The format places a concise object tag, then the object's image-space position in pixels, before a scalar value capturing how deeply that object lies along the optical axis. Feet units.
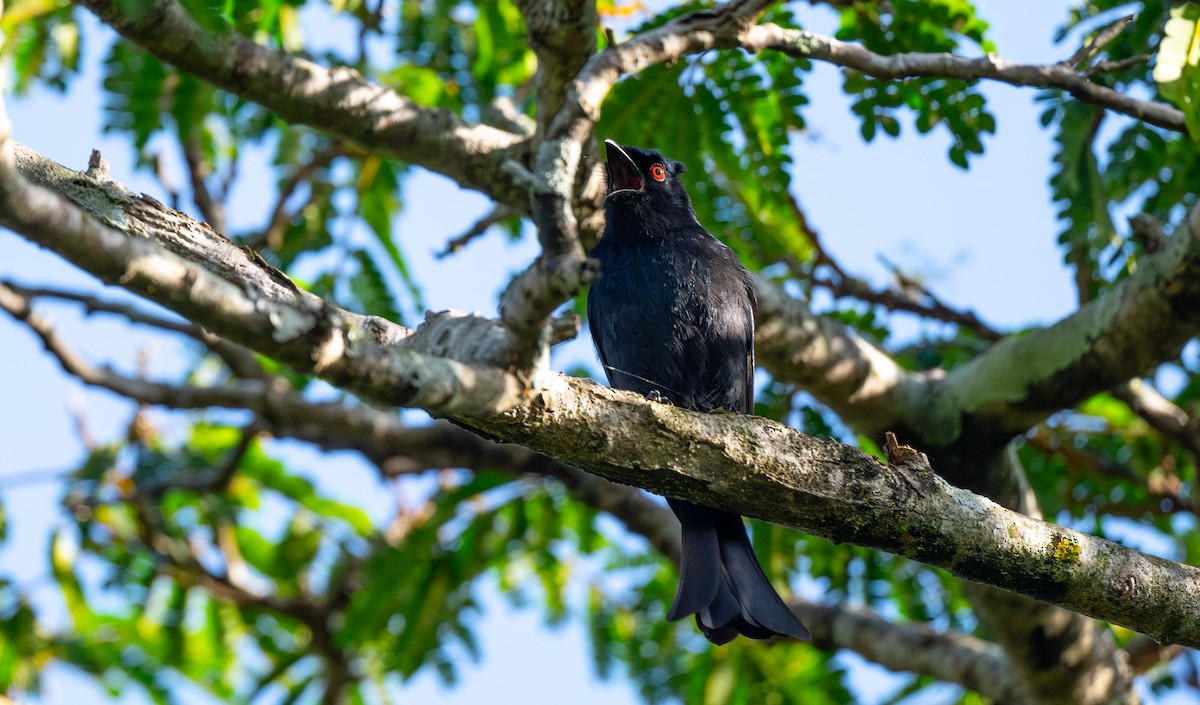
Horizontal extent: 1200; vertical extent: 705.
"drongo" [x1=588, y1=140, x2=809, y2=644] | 24.82
